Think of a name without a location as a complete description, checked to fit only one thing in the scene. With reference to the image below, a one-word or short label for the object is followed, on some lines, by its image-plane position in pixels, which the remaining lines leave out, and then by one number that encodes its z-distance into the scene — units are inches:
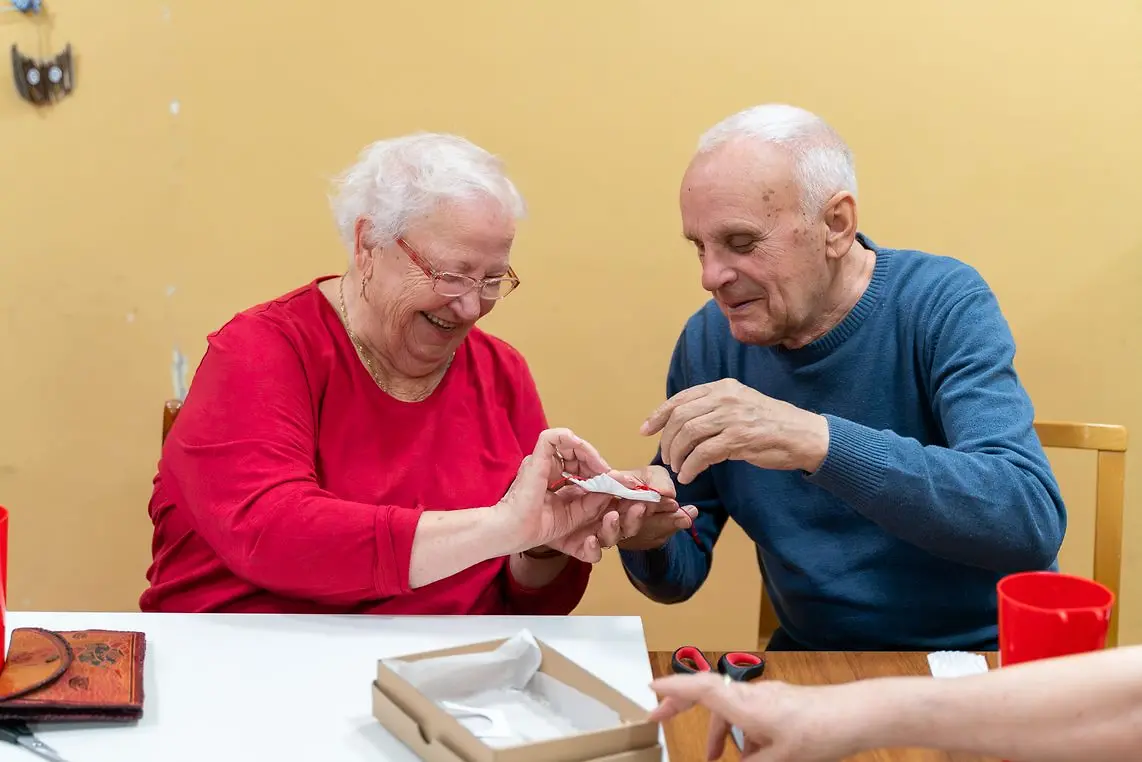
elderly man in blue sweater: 67.7
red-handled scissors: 57.1
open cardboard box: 41.6
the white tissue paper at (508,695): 48.3
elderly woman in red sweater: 64.1
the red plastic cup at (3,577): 49.1
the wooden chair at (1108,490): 81.8
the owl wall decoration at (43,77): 101.6
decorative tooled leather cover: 47.8
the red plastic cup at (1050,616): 44.0
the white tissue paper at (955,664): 58.6
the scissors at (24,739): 45.9
